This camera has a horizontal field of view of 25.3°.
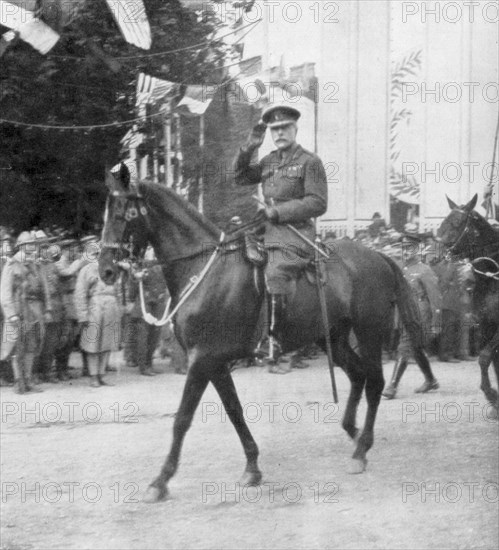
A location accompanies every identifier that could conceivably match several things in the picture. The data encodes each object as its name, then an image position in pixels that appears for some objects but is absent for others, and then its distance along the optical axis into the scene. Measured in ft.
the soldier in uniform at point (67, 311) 39.17
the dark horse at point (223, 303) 23.88
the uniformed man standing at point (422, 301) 28.37
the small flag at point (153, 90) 21.77
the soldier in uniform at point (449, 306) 29.04
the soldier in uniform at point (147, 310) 24.68
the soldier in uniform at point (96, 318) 36.24
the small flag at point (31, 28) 22.29
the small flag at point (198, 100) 21.36
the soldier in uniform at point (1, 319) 37.60
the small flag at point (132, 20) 22.75
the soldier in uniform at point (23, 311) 38.04
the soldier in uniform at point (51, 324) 39.29
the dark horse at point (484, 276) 26.91
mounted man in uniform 22.07
